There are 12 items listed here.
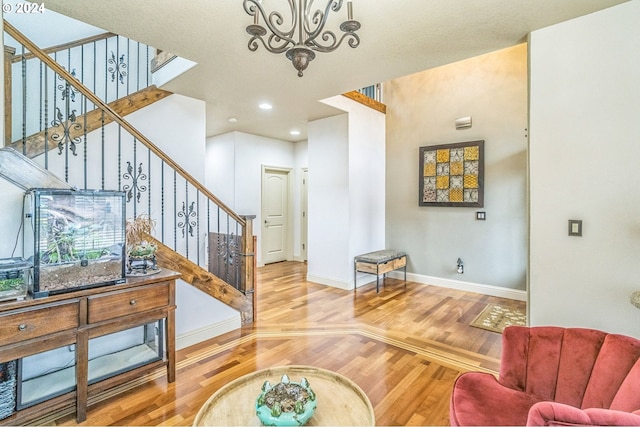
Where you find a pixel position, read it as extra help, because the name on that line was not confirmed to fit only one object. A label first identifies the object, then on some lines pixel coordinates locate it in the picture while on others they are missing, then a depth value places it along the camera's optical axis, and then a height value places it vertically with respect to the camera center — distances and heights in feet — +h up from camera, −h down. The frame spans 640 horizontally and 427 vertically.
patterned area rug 11.13 -4.02
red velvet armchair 4.45 -2.58
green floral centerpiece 3.94 -2.56
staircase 8.43 +1.62
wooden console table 5.64 -2.33
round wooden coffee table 4.17 -2.81
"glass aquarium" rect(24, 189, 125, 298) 6.01 -0.59
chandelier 5.00 +3.00
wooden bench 15.10 -2.57
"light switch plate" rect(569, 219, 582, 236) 7.06 -0.33
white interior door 21.85 -0.27
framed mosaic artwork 14.78 +1.88
